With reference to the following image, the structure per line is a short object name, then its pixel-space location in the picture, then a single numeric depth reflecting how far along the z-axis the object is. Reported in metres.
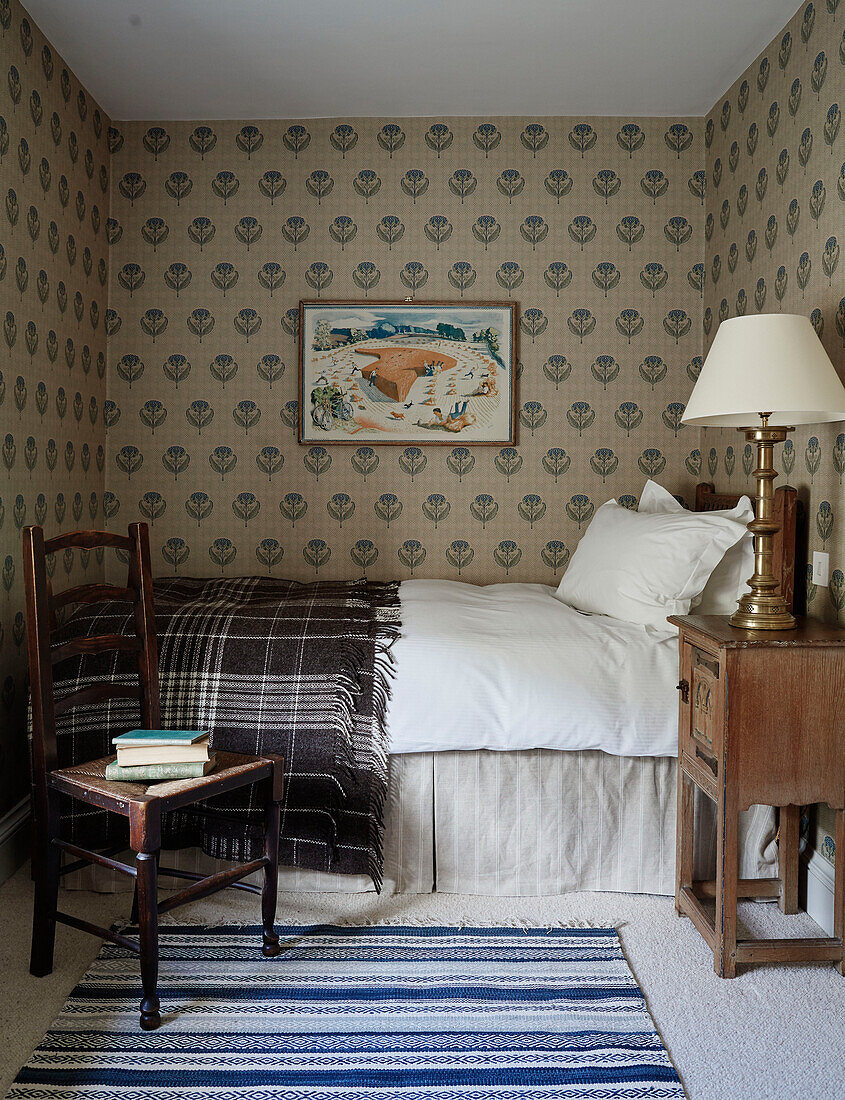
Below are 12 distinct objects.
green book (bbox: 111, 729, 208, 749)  1.87
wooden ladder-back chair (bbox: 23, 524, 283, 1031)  1.73
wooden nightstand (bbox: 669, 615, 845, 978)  1.92
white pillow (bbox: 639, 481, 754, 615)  2.49
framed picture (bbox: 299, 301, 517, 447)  3.56
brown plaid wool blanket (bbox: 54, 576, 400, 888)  2.28
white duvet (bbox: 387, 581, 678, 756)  2.24
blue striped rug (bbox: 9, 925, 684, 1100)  1.59
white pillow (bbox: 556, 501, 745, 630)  2.45
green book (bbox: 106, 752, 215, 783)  1.86
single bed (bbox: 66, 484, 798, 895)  2.27
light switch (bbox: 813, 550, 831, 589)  2.34
